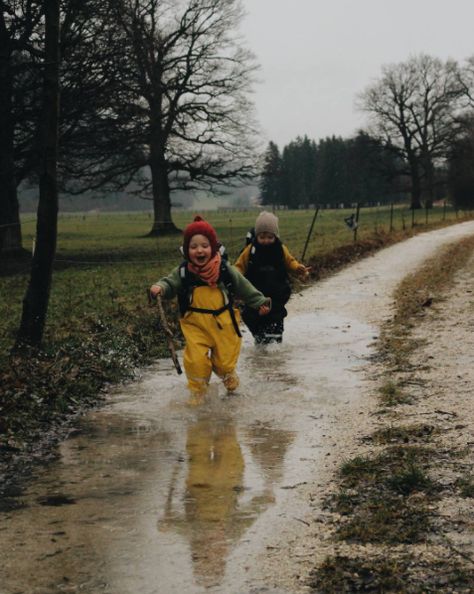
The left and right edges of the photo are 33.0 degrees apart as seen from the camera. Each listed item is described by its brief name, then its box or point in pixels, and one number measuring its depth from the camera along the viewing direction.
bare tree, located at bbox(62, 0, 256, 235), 39.06
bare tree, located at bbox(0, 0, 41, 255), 19.32
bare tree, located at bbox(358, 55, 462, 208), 69.69
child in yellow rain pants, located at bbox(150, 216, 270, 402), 7.43
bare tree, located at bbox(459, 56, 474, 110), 70.56
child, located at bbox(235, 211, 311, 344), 10.10
